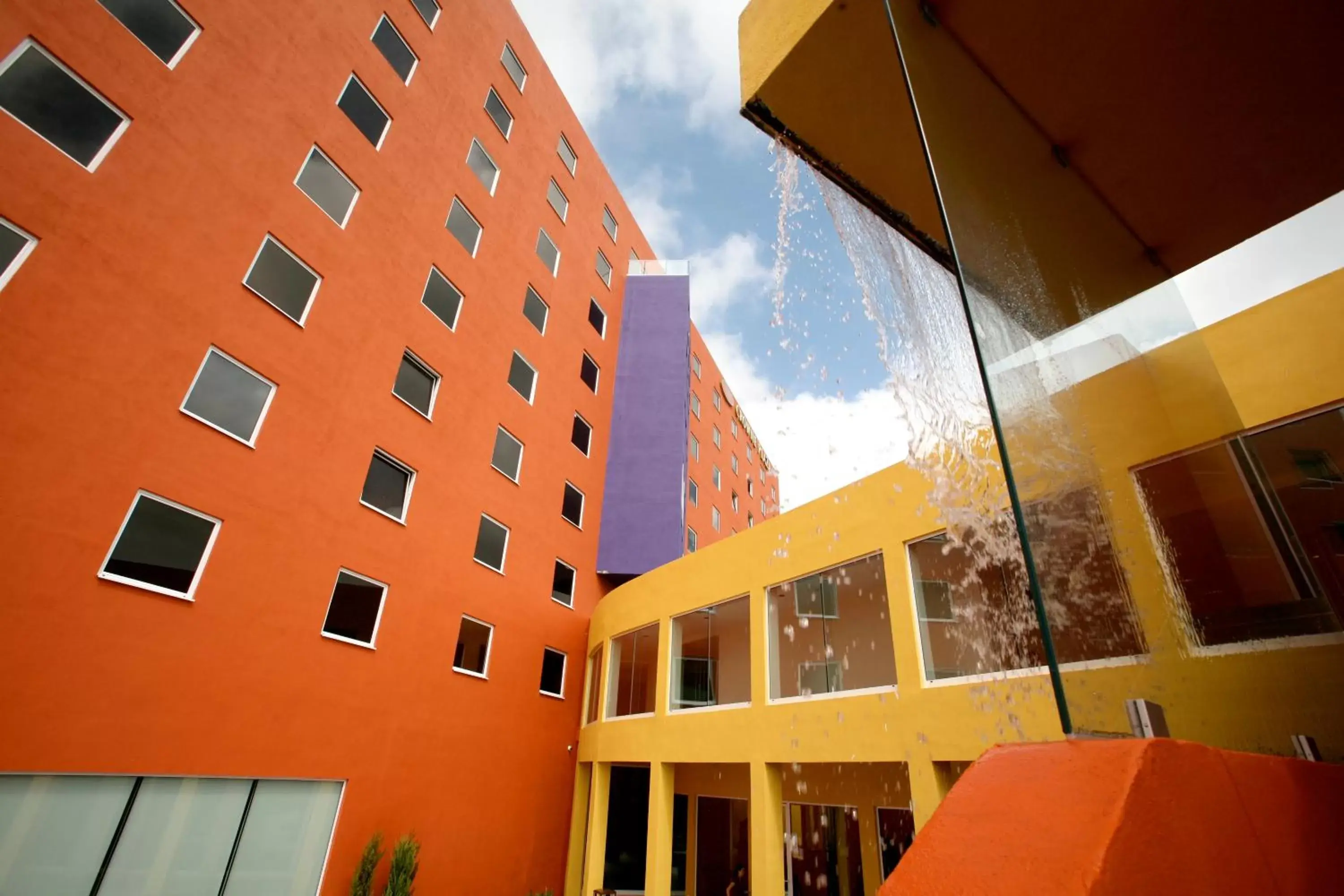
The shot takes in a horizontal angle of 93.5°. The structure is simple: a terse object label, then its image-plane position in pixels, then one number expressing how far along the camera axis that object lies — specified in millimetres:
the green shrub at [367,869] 9297
